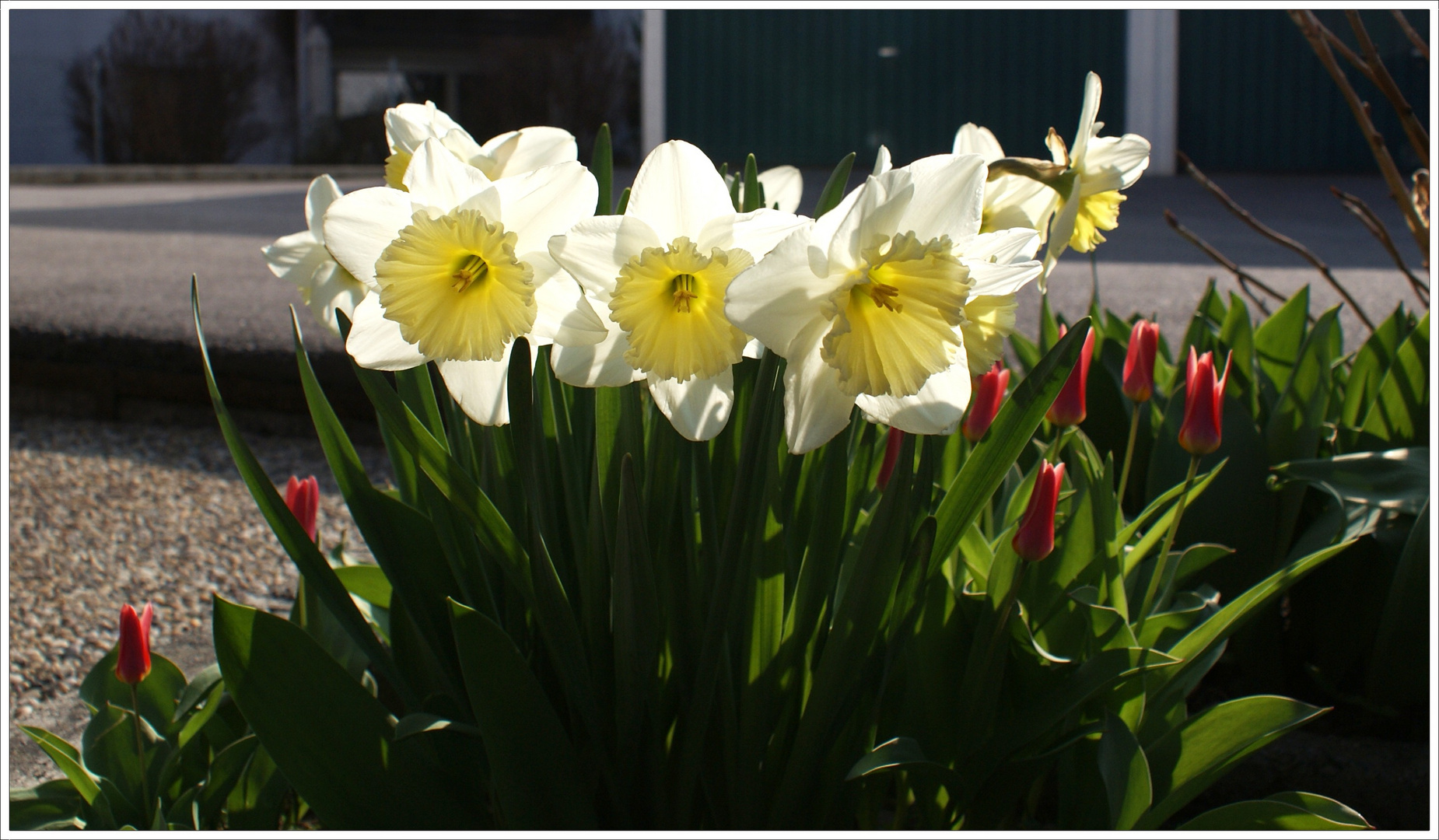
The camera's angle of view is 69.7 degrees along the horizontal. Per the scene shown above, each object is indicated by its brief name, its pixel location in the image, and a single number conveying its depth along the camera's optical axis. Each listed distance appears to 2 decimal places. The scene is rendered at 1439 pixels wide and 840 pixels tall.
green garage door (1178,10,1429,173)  9.07
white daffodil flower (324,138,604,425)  0.63
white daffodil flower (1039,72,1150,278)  0.72
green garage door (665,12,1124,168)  9.57
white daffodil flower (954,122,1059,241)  0.78
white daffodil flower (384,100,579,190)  0.76
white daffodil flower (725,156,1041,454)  0.58
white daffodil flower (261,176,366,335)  0.85
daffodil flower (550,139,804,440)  0.61
